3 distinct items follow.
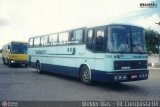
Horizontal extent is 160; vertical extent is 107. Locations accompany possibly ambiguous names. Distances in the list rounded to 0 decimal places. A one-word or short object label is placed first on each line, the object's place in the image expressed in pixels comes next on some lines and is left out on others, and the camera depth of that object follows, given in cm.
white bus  642
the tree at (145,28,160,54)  2813
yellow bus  1577
